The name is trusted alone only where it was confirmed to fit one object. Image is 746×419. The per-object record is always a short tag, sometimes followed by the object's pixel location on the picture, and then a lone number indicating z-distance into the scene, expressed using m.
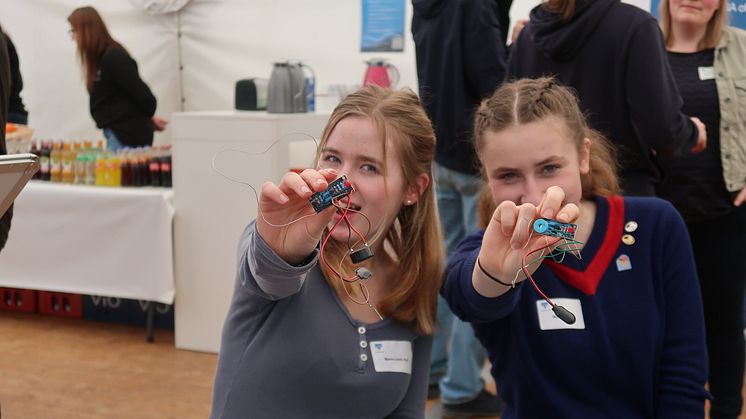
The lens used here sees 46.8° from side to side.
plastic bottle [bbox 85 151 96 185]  4.42
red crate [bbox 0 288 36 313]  4.80
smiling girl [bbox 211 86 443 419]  1.49
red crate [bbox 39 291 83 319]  4.71
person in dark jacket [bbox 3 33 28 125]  4.68
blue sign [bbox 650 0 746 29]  4.15
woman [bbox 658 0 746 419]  2.65
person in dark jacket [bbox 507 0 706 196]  2.31
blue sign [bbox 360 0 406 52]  5.25
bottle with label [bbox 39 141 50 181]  4.57
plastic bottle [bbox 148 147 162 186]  4.31
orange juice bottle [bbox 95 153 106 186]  4.34
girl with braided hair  1.54
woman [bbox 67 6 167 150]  5.05
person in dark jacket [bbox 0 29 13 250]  2.09
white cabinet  3.84
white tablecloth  4.12
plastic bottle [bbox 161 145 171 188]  4.30
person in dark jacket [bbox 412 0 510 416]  3.10
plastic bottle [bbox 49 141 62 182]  4.51
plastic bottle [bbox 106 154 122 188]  4.32
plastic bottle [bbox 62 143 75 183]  4.46
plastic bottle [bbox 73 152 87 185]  4.45
